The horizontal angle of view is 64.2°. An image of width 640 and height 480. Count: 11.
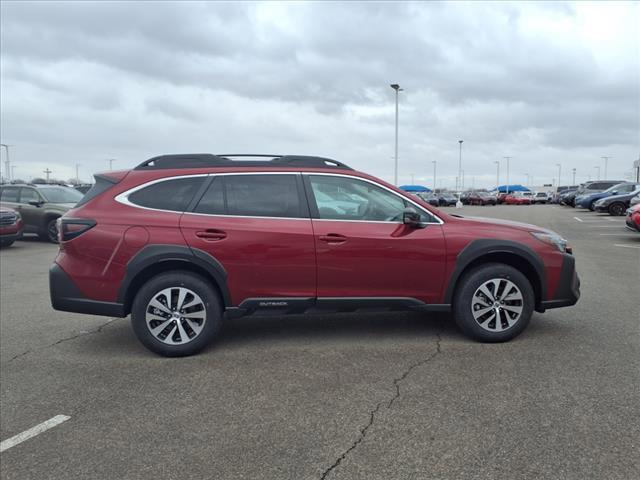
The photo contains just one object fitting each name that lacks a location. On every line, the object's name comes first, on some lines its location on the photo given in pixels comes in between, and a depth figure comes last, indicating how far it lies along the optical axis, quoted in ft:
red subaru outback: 14.92
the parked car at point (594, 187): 111.57
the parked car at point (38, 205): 47.60
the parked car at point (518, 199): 184.80
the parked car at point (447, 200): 172.96
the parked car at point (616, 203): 78.02
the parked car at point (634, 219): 42.96
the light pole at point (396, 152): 116.06
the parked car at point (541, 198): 190.02
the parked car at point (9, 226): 43.11
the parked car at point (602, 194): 86.74
